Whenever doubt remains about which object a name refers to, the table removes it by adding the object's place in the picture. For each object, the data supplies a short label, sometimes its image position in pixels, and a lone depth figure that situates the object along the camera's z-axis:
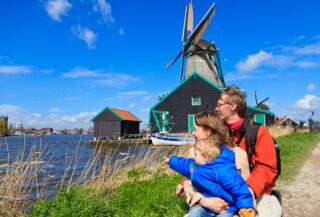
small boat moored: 24.22
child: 2.49
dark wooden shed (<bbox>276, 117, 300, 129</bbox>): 50.48
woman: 2.60
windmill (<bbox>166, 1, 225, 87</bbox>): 31.69
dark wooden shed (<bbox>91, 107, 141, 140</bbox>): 34.84
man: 2.67
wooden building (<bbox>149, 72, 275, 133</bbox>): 28.42
